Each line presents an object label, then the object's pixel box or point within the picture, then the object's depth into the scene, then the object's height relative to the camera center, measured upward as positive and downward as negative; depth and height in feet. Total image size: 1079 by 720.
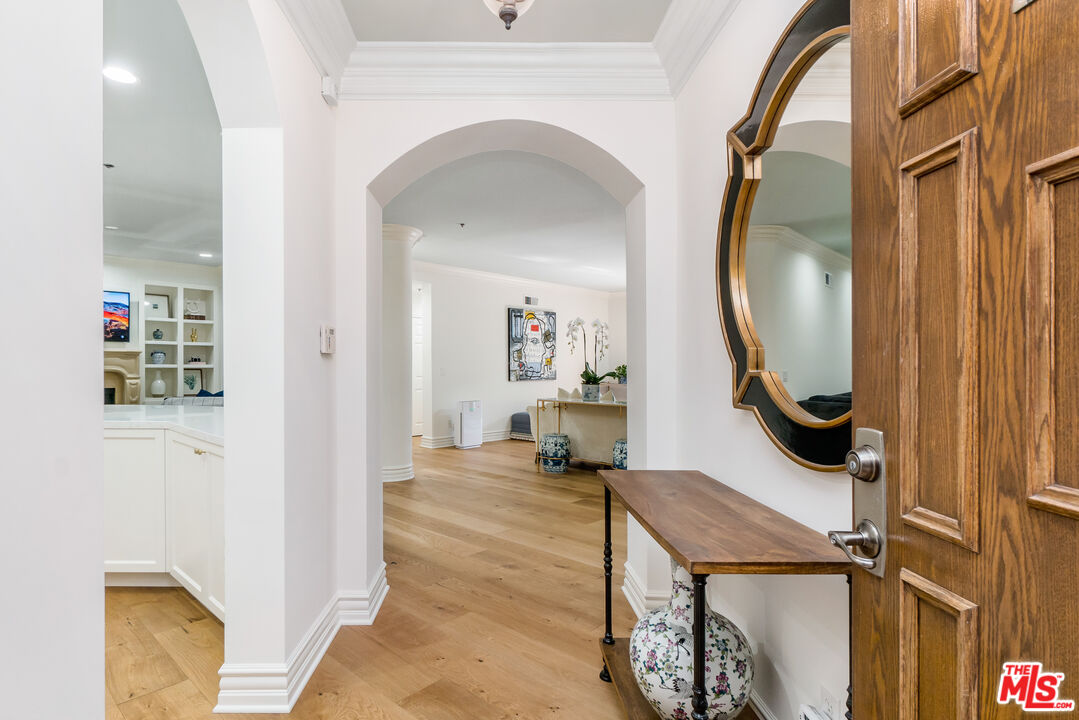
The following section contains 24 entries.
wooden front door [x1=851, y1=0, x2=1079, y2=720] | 1.67 +0.06
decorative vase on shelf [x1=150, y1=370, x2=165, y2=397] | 22.34 -1.22
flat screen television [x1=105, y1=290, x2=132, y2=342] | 20.63 +1.70
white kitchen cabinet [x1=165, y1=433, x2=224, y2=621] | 7.09 -2.29
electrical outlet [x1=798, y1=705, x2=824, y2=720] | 4.17 -2.85
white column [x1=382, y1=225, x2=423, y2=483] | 16.31 +0.10
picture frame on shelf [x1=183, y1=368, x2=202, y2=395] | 23.91 -1.03
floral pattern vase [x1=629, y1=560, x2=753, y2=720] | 4.75 -2.82
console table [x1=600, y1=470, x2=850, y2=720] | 3.52 -1.37
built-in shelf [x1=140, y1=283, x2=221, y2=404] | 22.43 +0.88
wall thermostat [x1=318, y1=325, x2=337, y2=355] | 6.82 +0.26
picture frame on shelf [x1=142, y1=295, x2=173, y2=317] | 22.20 +2.28
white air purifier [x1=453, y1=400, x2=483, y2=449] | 23.25 -2.99
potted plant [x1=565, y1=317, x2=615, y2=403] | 18.69 +0.32
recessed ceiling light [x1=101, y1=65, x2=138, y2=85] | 7.84 +4.35
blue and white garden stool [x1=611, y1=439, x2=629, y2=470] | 17.04 -3.14
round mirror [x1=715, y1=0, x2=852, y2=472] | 3.92 +1.02
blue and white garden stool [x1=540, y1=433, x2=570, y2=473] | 18.18 -3.26
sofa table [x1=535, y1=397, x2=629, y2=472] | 17.92 -1.82
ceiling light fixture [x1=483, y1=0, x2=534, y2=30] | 4.72 +3.18
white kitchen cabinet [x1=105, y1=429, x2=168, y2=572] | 8.38 -2.32
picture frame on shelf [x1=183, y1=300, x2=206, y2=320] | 23.46 +2.24
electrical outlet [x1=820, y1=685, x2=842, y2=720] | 4.15 -2.79
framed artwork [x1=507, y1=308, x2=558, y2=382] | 27.58 +0.83
